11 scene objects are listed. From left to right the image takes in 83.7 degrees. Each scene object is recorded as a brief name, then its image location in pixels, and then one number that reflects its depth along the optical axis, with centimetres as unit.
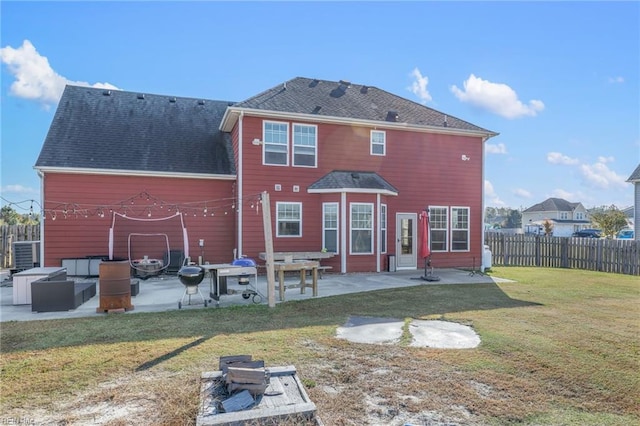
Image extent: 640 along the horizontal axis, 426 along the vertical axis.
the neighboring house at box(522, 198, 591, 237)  5184
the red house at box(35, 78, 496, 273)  1181
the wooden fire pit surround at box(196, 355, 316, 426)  278
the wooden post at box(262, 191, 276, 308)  743
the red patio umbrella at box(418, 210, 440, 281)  1080
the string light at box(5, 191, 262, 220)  1145
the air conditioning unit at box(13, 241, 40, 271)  1191
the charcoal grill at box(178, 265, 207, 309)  723
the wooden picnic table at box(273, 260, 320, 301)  824
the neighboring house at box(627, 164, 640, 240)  1795
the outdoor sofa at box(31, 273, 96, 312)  692
